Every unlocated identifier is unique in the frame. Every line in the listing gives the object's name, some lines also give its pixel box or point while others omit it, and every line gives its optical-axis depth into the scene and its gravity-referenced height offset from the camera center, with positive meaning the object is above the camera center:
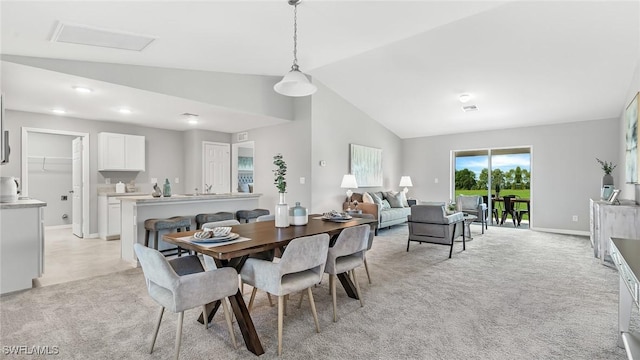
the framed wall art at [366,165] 7.07 +0.37
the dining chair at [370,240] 3.32 -0.63
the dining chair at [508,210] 7.48 -0.70
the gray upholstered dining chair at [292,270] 2.13 -0.63
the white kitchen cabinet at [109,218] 5.84 -0.68
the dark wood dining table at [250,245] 2.01 -0.42
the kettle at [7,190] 3.38 -0.09
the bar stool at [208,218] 4.61 -0.54
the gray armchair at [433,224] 4.55 -0.65
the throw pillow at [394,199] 7.54 -0.44
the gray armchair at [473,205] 6.90 -0.56
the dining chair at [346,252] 2.62 -0.60
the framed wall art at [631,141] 4.08 +0.54
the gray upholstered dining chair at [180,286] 1.85 -0.65
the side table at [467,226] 5.47 -0.85
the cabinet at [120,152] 6.10 +0.58
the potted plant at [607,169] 5.42 +0.20
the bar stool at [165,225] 4.01 -0.57
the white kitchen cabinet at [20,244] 3.14 -0.64
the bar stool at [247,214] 5.19 -0.55
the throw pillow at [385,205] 7.16 -0.55
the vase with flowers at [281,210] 2.72 -0.25
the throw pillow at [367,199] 6.63 -0.38
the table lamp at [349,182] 6.41 -0.02
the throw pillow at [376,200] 6.62 -0.41
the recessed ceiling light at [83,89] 4.06 +1.21
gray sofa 6.38 -0.66
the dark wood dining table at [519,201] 7.27 -0.50
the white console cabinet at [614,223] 4.06 -0.56
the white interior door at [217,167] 7.29 +0.35
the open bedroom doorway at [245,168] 9.35 +0.40
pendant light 2.84 +0.90
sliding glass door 7.36 +0.04
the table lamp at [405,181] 8.24 -0.01
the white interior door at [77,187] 6.11 -0.11
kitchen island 4.18 -0.41
